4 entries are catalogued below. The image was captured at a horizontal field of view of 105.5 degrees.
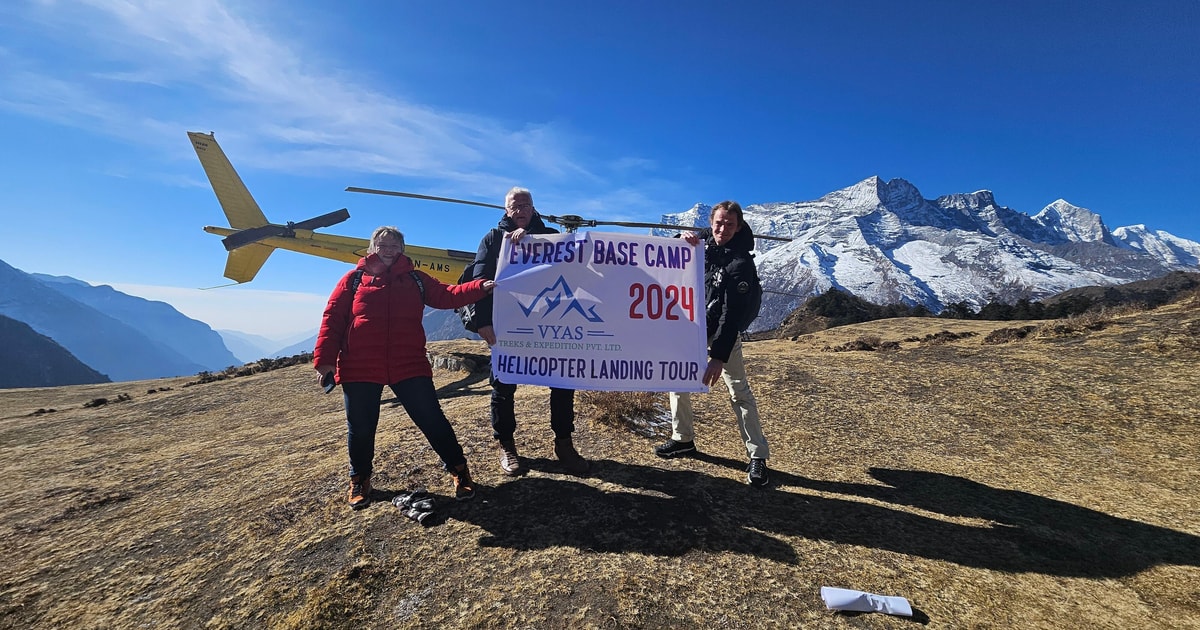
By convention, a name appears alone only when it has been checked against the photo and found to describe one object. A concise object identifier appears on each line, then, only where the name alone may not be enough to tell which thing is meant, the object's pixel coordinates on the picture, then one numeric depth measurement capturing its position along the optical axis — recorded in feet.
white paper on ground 10.38
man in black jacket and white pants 16.21
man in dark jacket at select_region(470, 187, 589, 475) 17.34
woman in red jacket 14.80
